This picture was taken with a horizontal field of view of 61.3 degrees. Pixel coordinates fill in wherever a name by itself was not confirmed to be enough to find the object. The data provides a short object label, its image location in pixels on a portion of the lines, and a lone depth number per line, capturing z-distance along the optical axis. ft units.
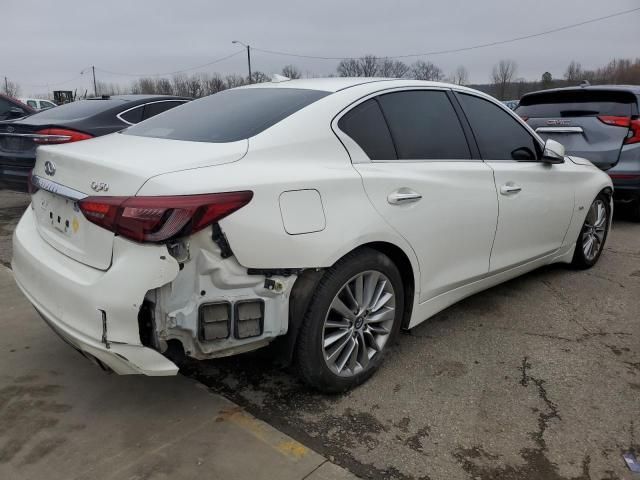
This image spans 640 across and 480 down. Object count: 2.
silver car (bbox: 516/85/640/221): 20.25
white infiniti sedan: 7.02
